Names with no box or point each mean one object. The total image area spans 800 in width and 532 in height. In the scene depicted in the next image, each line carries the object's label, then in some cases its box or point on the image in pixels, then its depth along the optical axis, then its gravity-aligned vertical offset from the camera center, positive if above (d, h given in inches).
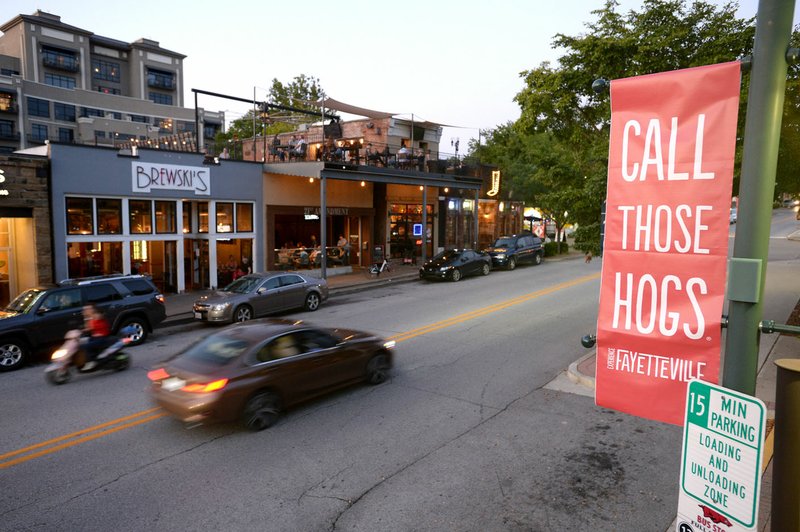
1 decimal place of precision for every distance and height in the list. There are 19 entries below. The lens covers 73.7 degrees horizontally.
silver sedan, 619.8 -101.5
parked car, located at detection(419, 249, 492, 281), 979.3 -85.9
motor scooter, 405.7 -115.1
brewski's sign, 772.1 +53.1
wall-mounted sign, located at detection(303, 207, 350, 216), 1024.2 +11.2
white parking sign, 105.5 -48.6
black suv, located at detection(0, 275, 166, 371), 461.1 -94.3
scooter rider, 419.2 -98.2
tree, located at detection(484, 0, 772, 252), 480.1 +147.0
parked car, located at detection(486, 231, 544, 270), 1139.9 -65.4
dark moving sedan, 304.7 -96.9
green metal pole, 116.9 +11.7
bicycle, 1020.5 -99.8
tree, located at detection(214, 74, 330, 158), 2244.5 +588.9
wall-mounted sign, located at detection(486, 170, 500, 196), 1433.3 +97.8
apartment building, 2220.7 +656.6
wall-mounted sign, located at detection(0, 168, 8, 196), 633.0 +27.7
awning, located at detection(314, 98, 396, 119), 992.9 +213.1
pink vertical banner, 131.2 -3.2
